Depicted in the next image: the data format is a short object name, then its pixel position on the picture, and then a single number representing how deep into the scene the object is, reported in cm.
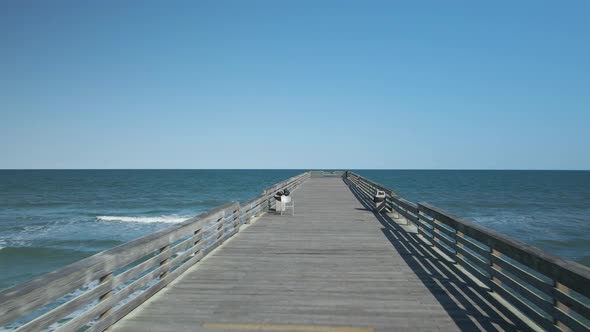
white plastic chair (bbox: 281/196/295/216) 1478
